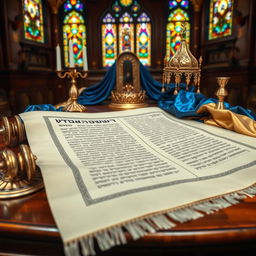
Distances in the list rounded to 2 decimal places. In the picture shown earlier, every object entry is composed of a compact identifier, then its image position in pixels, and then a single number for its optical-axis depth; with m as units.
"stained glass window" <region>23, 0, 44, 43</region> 3.54
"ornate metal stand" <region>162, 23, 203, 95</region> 1.02
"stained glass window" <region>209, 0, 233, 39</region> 3.54
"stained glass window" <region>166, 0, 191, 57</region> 4.12
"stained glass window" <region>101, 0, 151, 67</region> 4.20
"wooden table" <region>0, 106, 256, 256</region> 0.26
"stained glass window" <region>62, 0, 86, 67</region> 4.21
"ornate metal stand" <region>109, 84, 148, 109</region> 1.20
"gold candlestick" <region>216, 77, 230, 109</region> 0.72
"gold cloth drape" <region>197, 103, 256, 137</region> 0.59
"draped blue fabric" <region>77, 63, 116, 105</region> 1.38
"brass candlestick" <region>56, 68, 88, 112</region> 1.07
